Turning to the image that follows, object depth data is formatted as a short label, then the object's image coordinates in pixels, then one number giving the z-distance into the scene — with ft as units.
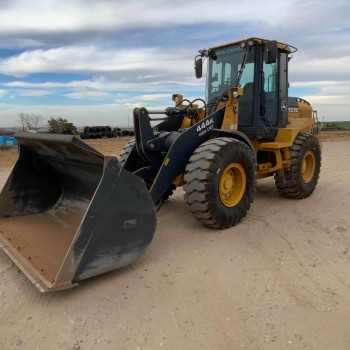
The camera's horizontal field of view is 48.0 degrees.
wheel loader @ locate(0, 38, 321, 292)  11.53
